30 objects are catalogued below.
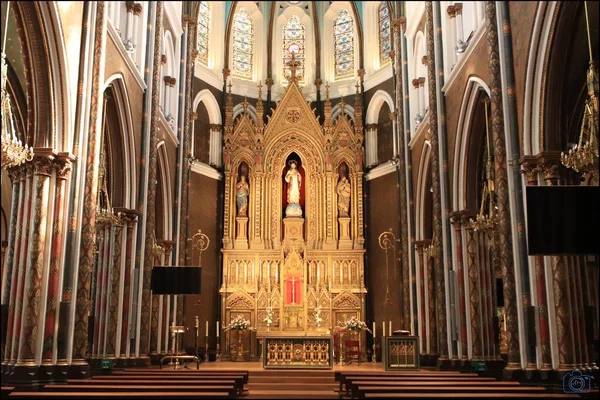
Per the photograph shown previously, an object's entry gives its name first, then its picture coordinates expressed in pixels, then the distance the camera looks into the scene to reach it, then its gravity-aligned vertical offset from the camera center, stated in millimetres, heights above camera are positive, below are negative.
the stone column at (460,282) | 19344 +1347
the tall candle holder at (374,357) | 26094 -1017
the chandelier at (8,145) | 11873 +3235
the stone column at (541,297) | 13523 +644
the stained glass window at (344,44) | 33188 +13722
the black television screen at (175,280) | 18875 +1372
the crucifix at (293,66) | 31062 +11828
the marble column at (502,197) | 14469 +2852
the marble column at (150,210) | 20250 +3561
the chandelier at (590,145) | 11602 +3118
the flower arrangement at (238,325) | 24828 +191
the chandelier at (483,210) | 17286 +3110
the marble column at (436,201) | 20594 +3904
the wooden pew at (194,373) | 13016 -823
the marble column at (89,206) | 14484 +2666
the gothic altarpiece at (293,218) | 28406 +4848
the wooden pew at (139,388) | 9867 -830
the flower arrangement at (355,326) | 23738 +141
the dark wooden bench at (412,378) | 12289 -872
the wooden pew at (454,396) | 8969 -865
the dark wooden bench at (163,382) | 10859 -825
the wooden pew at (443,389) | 9914 -860
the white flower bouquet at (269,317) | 26650 +527
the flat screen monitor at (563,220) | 10953 +1735
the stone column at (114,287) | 18719 +1203
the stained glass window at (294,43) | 33719 +14041
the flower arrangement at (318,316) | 27406 +547
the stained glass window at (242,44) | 33250 +13795
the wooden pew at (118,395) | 8891 -843
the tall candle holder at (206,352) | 26153 -843
